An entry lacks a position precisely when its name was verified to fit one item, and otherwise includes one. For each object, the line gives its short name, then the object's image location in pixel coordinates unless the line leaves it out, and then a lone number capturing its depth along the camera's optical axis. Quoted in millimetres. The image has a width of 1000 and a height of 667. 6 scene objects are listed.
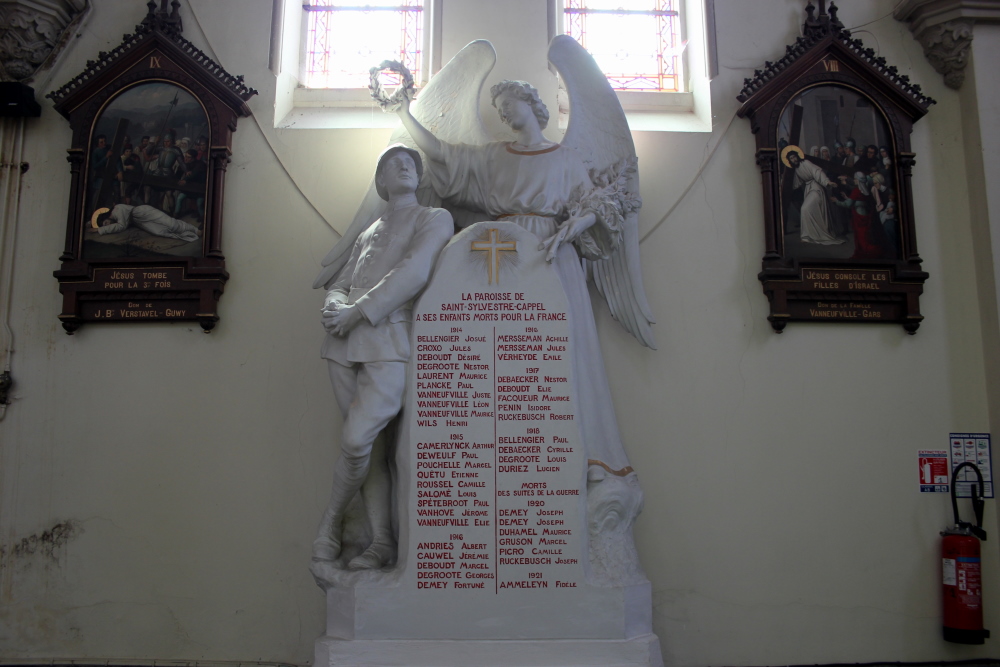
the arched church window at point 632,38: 5727
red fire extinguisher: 4527
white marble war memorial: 3570
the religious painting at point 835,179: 4969
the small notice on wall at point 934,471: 4812
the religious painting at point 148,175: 4953
